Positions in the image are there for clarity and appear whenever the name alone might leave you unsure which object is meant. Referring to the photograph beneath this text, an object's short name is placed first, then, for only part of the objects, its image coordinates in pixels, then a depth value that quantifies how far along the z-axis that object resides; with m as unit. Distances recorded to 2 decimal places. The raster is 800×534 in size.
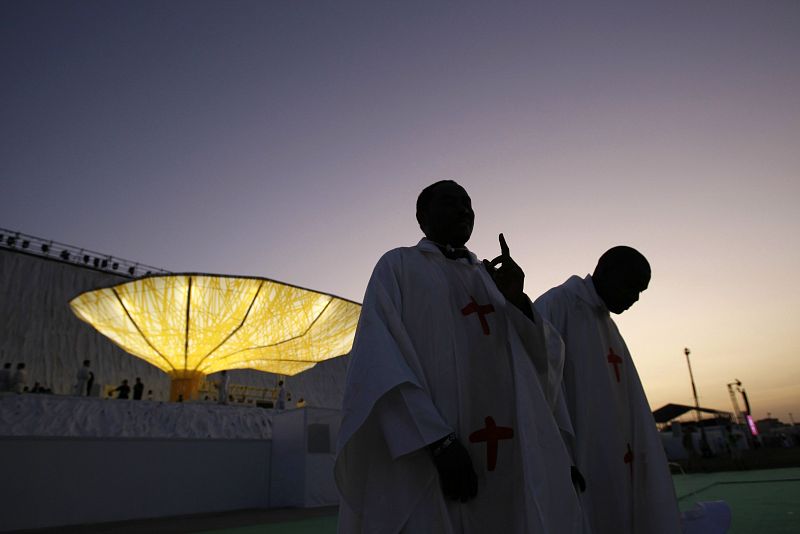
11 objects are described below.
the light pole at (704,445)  20.86
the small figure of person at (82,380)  14.93
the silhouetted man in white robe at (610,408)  2.56
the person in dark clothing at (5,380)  12.45
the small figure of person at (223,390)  17.43
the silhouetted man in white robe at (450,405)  1.51
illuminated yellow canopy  15.78
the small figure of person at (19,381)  12.38
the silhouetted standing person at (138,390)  17.14
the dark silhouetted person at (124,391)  16.91
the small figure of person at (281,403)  17.69
